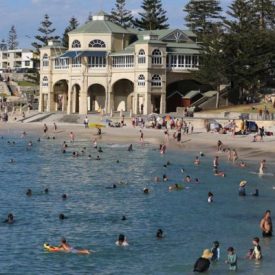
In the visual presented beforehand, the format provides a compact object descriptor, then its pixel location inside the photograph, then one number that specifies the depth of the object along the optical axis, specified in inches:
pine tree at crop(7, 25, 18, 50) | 7578.7
